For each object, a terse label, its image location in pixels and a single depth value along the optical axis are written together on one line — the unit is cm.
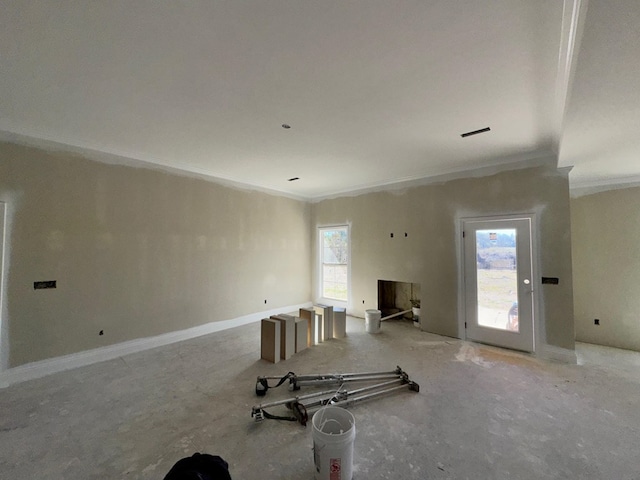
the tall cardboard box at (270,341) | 345
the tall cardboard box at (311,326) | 407
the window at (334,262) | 612
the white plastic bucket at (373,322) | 465
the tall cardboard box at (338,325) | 446
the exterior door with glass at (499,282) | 374
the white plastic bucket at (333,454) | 156
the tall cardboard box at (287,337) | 354
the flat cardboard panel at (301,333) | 375
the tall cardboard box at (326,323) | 432
